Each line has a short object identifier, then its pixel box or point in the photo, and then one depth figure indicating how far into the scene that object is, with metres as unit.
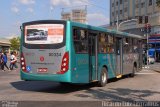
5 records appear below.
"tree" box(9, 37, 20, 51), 105.05
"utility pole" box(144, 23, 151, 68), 28.93
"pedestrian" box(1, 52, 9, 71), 24.25
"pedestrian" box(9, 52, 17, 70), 23.86
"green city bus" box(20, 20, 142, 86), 10.84
